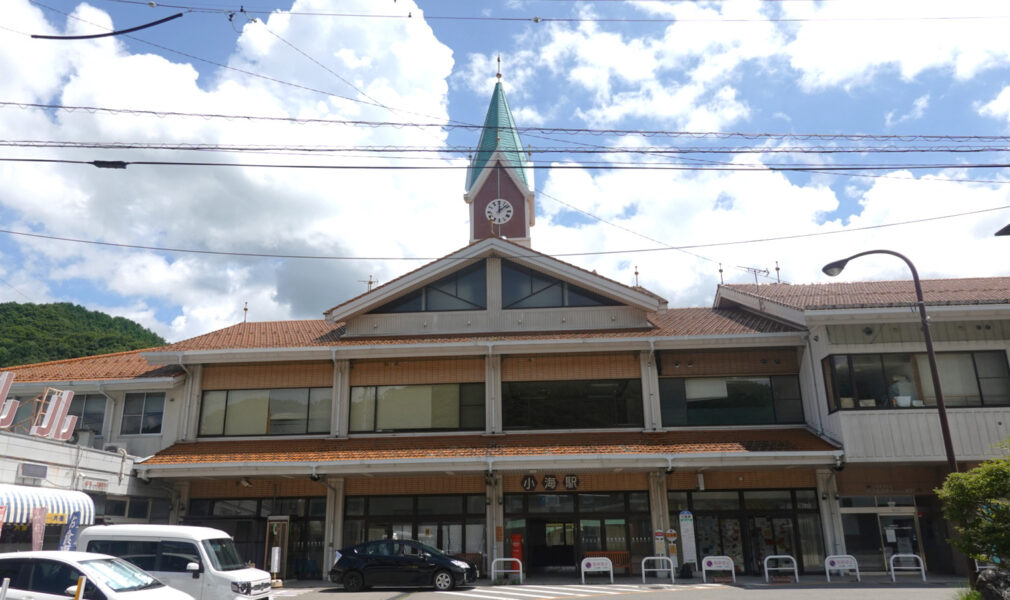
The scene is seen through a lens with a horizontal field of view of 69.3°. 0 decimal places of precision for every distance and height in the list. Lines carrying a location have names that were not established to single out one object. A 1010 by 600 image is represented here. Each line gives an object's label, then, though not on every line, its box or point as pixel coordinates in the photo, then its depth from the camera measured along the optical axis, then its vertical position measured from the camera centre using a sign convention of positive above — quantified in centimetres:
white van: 1223 -52
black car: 1809 -109
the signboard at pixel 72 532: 1639 -9
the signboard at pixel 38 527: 1519 +3
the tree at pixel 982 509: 1161 +1
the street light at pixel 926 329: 1531 +375
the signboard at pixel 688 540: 2031 -65
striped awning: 1486 +52
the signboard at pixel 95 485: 1853 +105
